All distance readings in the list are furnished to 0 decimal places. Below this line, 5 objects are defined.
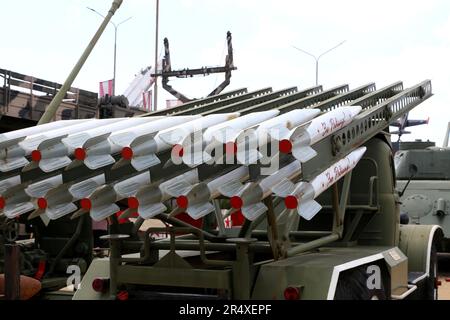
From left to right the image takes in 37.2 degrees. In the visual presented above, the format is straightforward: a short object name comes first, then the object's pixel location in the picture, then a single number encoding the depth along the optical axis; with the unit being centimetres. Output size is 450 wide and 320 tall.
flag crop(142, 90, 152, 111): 4014
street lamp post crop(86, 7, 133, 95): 2888
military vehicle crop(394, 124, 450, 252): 1255
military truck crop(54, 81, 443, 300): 463
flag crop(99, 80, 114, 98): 3033
